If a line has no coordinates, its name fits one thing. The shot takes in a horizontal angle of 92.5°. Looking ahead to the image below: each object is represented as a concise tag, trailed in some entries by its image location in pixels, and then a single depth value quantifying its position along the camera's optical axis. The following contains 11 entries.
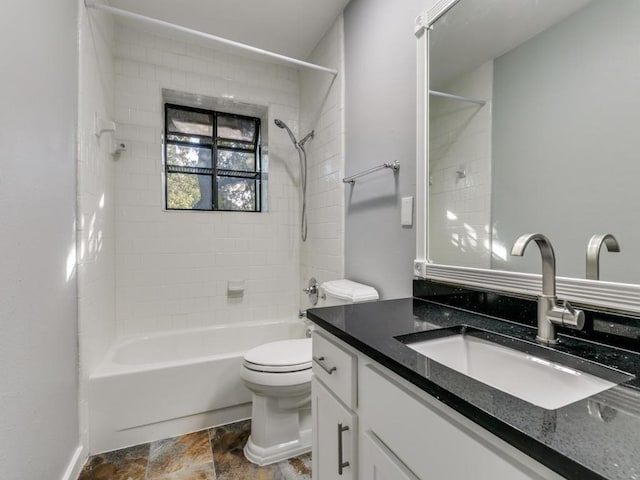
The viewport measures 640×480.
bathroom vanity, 0.40
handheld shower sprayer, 2.55
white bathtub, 1.62
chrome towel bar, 1.51
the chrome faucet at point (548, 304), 0.74
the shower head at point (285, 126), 2.44
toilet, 1.50
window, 2.44
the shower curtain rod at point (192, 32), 1.55
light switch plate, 1.42
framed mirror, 0.76
